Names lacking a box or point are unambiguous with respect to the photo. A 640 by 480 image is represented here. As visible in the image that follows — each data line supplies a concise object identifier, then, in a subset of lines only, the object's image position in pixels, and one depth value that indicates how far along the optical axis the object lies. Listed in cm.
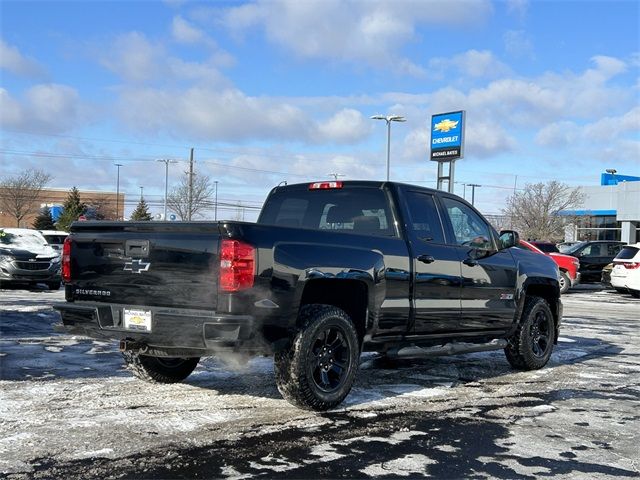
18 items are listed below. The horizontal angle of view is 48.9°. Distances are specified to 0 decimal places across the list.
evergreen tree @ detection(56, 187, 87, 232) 6569
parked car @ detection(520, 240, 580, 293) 2209
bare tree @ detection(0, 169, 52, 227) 6731
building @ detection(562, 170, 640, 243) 5419
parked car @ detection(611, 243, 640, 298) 2000
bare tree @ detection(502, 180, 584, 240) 5531
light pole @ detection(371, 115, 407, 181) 3515
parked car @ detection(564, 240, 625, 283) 2562
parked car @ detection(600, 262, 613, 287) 2192
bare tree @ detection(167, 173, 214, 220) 6072
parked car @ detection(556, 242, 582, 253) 2620
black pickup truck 508
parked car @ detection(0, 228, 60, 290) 1711
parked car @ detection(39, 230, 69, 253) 2189
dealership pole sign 2867
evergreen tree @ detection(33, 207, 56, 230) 6522
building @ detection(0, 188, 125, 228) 8375
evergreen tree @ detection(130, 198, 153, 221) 7088
